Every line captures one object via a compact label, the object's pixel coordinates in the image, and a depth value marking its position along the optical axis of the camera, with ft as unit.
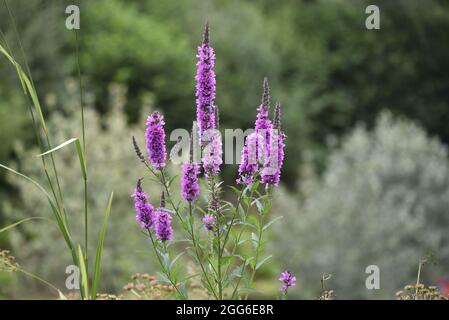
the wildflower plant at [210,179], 10.36
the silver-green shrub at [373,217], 35.63
